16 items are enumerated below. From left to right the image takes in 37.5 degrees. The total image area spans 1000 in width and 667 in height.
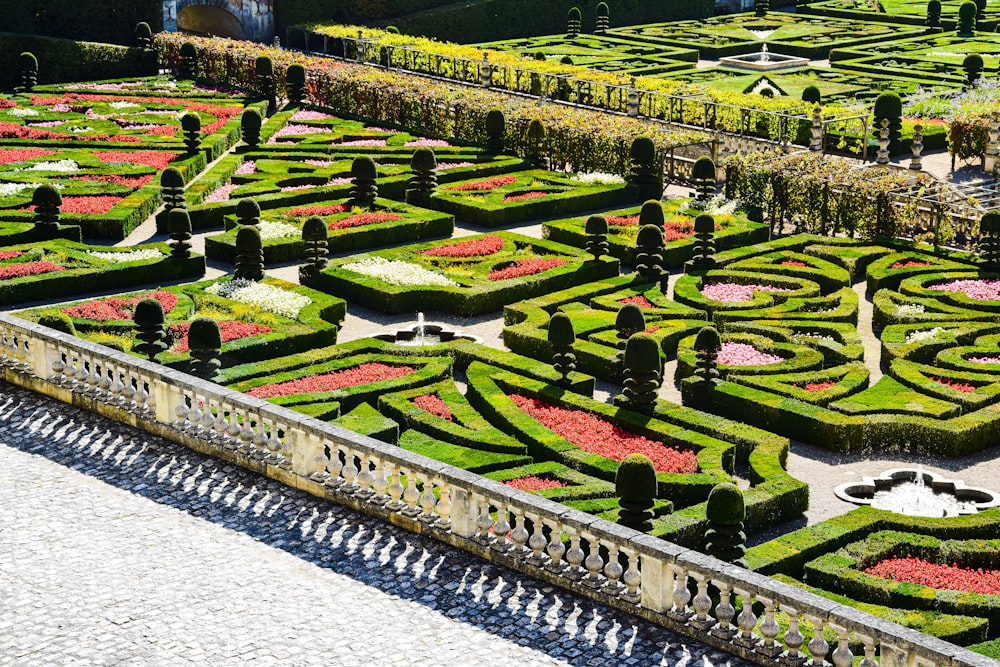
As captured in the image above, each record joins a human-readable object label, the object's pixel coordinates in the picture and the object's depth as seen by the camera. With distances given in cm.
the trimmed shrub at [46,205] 3553
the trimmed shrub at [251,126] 4612
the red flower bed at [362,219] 3731
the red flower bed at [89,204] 3844
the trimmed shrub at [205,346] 2522
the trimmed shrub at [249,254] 3247
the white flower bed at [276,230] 3634
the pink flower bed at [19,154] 4353
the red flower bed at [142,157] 4369
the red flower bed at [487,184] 4181
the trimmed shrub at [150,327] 2630
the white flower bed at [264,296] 3059
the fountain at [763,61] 6712
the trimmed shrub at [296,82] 5300
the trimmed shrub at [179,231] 3394
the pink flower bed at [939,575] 1933
